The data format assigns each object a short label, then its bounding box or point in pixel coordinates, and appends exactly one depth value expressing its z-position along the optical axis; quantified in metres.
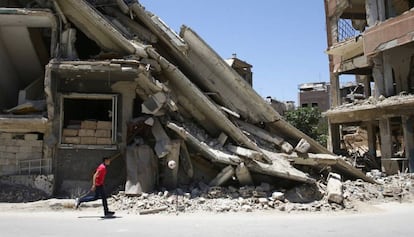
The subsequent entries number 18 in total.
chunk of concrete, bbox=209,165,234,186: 11.49
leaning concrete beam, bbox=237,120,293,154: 13.12
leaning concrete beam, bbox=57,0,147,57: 11.67
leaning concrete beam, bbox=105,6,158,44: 13.21
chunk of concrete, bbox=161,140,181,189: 11.22
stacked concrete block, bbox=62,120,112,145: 11.55
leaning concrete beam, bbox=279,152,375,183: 12.89
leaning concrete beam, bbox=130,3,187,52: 12.98
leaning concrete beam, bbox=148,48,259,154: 12.17
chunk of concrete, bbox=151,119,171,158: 11.04
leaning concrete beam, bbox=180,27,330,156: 13.38
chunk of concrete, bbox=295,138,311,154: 13.03
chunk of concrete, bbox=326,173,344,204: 10.66
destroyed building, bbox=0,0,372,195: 11.30
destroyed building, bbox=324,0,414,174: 17.62
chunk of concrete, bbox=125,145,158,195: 10.60
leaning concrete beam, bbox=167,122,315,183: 11.41
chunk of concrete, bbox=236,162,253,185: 11.39
